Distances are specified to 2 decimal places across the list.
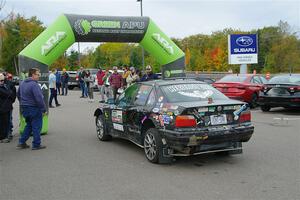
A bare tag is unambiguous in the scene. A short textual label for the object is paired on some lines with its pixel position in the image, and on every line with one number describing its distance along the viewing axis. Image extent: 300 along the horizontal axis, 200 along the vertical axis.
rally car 6.58
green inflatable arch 10.21
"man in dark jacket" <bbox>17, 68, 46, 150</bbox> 8.43
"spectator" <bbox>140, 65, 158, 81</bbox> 14.84
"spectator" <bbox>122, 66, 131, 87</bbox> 19.51
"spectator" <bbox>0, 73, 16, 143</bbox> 9.05
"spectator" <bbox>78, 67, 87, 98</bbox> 24.15
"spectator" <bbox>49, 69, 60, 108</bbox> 18.19
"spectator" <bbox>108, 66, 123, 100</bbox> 18.97
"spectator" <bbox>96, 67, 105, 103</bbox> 20.38
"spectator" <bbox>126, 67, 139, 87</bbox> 18.98
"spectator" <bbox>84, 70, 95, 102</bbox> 21.17
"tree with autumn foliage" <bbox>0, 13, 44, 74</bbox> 61.00
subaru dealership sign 24.18
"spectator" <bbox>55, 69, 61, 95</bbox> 24.06
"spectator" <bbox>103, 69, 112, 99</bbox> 19.67
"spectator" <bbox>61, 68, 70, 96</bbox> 26.97
